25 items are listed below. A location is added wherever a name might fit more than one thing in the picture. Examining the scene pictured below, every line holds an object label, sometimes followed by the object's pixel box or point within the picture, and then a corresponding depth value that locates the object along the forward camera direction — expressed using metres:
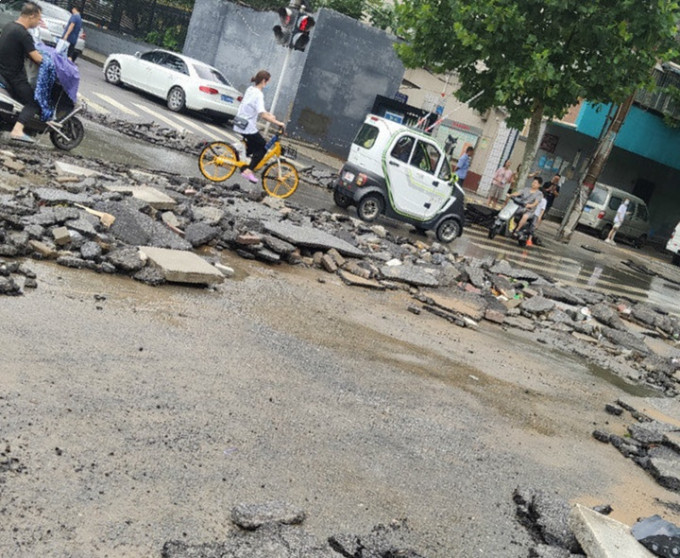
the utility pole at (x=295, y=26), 17.62
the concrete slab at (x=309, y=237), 10.35
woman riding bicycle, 13.11
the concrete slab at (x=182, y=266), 7.66
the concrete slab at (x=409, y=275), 11.03
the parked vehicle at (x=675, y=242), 29.08
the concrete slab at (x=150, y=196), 9.72
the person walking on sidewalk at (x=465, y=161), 22.84
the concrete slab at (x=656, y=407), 8.22
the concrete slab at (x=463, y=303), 10.69
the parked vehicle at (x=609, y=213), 31.23
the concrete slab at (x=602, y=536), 4.25
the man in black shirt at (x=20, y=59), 11.42
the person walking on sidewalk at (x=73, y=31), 23.62
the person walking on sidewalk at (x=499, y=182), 26.52
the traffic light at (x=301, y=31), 17.56
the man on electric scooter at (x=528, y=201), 21.11
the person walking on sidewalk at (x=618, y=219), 29.58
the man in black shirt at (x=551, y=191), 27.70
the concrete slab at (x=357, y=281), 10.20
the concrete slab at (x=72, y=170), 10.50
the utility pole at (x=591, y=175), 24.30
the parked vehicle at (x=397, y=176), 15.28
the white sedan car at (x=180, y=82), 23.31
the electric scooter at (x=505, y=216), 20.78
